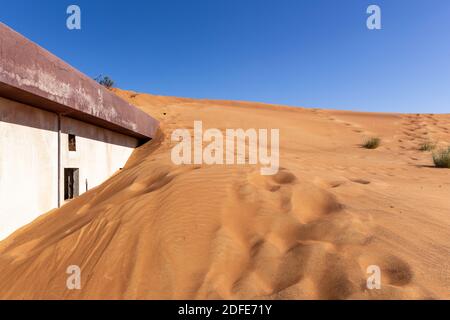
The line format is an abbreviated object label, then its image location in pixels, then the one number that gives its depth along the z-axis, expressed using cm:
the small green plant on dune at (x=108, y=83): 1722
